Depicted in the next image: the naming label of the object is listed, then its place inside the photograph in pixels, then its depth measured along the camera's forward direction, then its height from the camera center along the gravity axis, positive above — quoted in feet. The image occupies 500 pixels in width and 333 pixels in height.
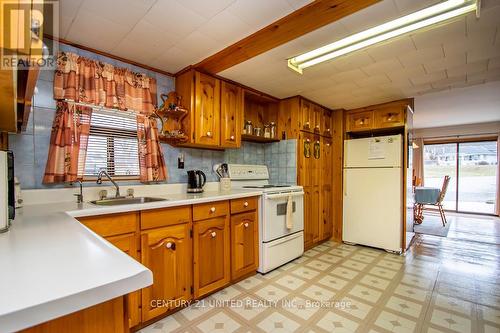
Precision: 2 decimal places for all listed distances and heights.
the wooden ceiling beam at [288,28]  4.81 +3.21
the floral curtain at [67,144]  5.84 +0.54
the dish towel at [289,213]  9.16 -1.80
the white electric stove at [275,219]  8.55 -2.03
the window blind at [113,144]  6.64 +0.62
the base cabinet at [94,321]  1.74 -1.20
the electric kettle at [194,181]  8.18 -0.52
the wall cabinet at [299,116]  10.60 +2.34
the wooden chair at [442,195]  16.61 -2.00
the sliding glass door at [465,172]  19.86 -0.40
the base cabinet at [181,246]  5.35 -2.18
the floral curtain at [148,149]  7.41 +0.53
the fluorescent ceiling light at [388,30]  4.79 +3.19
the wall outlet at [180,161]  8.43 +0.17
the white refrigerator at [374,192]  10.72 -1.19
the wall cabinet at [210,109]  7.81 +2.00
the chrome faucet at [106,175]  6.47 -0.31
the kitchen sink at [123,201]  6.28 -0.99
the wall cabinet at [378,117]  10.84 +2.46
